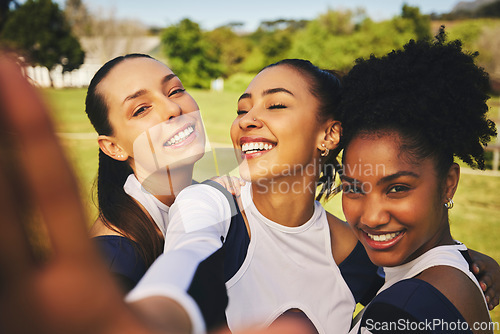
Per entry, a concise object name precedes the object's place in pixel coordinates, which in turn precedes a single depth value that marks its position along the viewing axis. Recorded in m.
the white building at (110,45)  37.44
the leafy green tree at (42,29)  37.00
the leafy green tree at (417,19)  39.09
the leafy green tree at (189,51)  26.56
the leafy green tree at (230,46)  56.47
